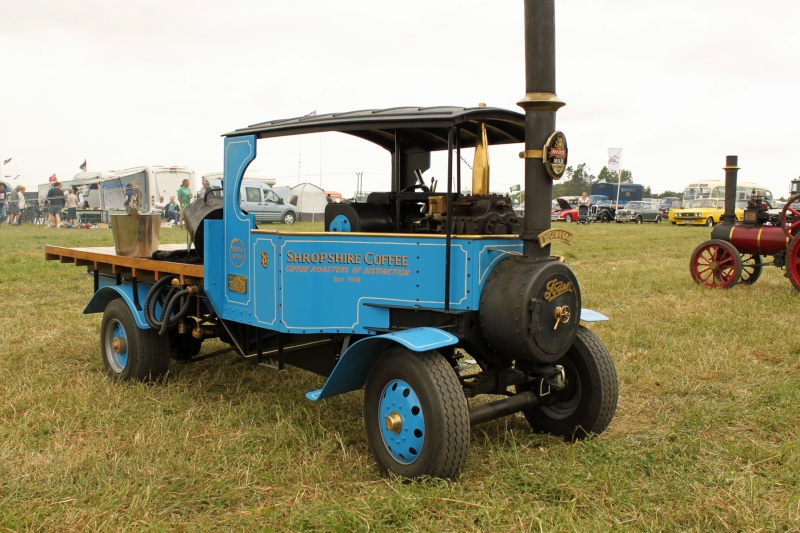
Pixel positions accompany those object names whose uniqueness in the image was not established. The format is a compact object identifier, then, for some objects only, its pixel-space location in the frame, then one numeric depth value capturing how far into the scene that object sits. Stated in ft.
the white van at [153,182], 87.35
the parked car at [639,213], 116.47
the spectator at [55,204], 82.00
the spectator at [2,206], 84.23
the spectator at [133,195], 86.38
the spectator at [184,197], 55.17
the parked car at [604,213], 118.52
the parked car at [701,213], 103.76
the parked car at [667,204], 133.35
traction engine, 32.12
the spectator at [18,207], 89.45
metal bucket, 18.75
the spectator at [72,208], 84.64
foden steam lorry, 11.73
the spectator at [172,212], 79.70
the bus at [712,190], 122.21
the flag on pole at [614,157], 136.36
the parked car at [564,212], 123.34
